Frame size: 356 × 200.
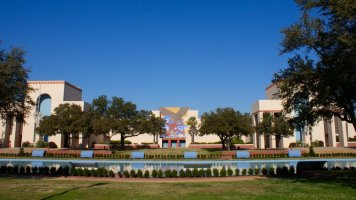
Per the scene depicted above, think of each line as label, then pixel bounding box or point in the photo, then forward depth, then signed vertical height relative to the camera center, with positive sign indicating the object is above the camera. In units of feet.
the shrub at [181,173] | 69.21 -6.23
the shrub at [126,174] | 69.36 -6.31
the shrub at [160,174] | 69.05 -6.31
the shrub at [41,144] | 186.80 +0.54
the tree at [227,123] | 154.40 +10.21
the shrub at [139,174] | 69.05 -6.28
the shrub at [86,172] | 70.18 -5.92
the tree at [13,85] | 61.26 +11.94
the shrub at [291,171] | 68.84 -5.72
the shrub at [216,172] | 69.56 -5.96
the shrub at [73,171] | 70.59 -5.85
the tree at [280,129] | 160.66 +7.67
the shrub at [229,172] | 70.48 -6.05
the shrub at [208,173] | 70.03 -6.21
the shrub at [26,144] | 189.86 +0.57
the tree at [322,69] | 48.82 +12.71
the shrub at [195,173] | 69.41 -6.14
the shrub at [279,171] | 69.62 -5.80
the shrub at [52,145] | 195.22 -0.06
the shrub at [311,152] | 132.40 -3.48
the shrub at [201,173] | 69.82 -6.18
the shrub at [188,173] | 69.05 -6.11
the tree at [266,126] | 165.27 +9.50
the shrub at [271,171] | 71.55 -5.94
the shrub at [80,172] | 70.38 -5.93
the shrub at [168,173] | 68.80 -6.18
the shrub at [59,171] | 71.61 -5.81
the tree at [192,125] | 240.53 +14.31
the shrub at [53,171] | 72.04 -5.84
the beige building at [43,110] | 197.64 +22.56
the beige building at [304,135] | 191.41 +6.18
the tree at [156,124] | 182.58 +12.14
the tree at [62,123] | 158.10 +10.86
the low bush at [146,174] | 68.95 -6.30
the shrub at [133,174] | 69.38 -6.31
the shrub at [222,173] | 69.97 -6.21
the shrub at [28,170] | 73.26 -5.69
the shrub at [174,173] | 68.90 -6.09
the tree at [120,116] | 164.86 +16.25
